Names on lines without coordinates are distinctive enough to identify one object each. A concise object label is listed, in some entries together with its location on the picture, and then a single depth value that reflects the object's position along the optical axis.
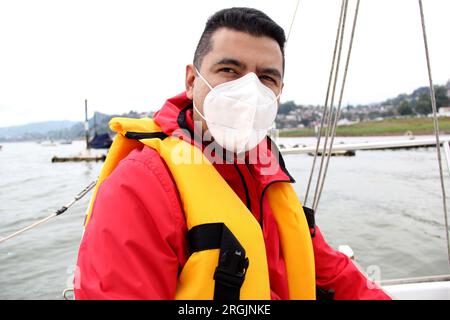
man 0.95
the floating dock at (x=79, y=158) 28.80
